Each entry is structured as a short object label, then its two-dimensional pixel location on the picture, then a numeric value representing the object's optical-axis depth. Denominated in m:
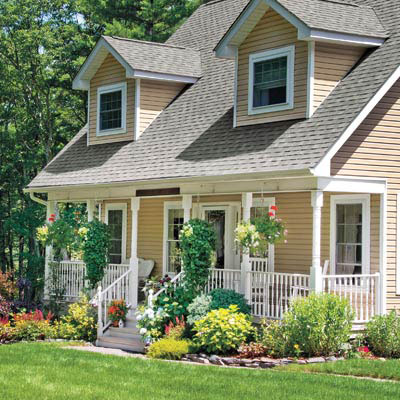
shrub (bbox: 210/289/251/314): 17.36
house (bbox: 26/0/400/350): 17.02
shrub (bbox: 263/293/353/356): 15.59
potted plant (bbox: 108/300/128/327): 19.95
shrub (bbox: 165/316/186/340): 17.55
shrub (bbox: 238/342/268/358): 16.30
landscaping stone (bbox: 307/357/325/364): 15.36
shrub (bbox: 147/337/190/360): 16.70
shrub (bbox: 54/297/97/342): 20.22
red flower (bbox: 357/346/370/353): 16.23
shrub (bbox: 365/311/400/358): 16.08
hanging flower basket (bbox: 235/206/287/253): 17.08
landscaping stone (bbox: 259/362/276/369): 15.35
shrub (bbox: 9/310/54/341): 20.08
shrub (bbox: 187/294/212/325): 17.30
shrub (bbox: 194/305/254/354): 16.44
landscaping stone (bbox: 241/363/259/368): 15.55
